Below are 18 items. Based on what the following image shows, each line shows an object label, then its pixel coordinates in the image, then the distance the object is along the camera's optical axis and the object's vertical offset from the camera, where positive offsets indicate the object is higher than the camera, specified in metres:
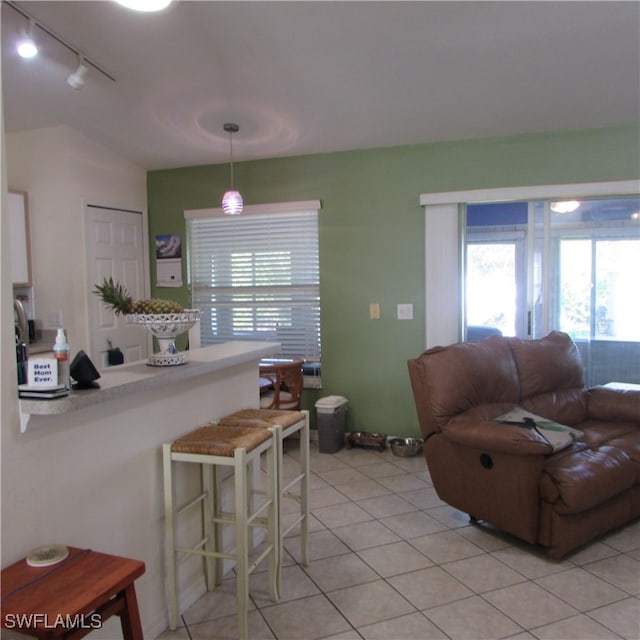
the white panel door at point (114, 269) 4.25 +0.29
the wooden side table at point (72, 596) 1.17 -0.72
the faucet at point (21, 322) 1.56 -0.06
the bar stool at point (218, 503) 1.91 -0.86
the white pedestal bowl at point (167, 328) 2.03 -0.11
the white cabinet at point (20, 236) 3.98 +0.52
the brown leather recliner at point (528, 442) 2.49 -0.81
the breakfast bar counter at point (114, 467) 1.47 -0.56
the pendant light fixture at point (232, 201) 3.76 +0.73
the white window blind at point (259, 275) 4.55 +0.23
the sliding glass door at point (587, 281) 3.88 +0.11
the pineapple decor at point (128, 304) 1.91 -0.01
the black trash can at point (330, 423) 4.17 -1.03
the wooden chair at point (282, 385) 4.00 -0.69
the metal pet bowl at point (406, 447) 4.11 -1.21
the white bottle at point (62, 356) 1.49 -0.16
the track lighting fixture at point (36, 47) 2.62 +1.43
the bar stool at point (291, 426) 2.29 -0.59
